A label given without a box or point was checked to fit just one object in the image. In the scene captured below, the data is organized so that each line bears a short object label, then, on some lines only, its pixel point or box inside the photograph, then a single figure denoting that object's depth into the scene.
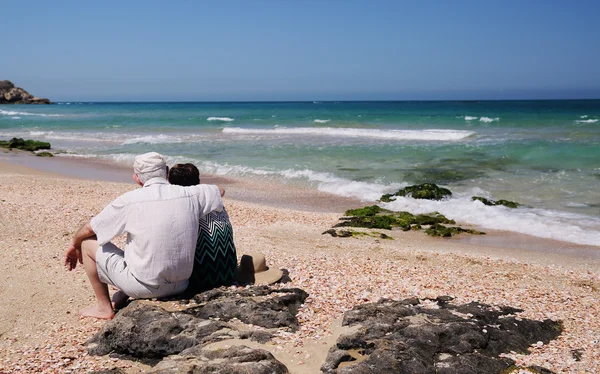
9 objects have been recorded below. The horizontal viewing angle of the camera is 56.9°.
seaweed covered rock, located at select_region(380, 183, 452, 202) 13.17
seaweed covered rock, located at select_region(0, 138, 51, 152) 24.54
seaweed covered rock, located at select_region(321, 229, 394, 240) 9.37
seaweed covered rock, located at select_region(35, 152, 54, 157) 22.41
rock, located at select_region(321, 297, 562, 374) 3.62
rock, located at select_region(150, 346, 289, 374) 3.36
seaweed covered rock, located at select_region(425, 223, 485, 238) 9.98
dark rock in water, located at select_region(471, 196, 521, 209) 12.15
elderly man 4.36
